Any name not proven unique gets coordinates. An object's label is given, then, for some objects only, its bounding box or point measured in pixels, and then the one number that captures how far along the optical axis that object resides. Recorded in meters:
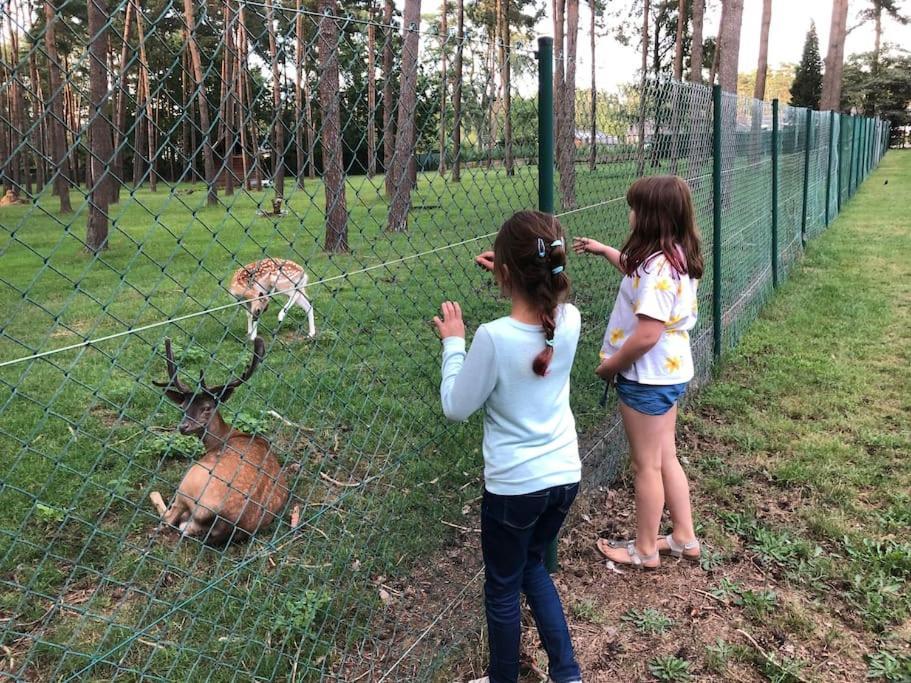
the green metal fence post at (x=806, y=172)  9.61
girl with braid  2.16
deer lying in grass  3.57
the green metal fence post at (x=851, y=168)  17.98
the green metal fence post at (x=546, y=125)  2.92
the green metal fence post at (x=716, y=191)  5.16
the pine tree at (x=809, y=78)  51.88
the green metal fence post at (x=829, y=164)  12.94
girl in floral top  2.97
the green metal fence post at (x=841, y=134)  15.00
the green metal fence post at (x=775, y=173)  7.22
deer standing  6.54
